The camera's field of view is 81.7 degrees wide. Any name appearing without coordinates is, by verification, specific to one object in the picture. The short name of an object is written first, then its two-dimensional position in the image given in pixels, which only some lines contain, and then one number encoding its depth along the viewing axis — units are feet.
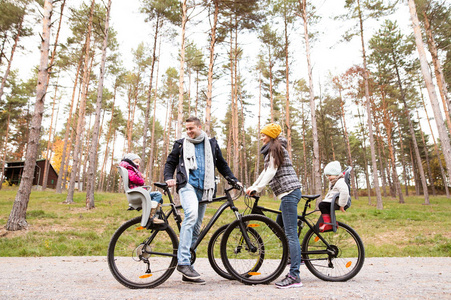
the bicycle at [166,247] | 10.02
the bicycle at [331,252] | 11.30
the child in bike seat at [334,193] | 11.52
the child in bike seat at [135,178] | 10.63
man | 10.08
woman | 10.25
